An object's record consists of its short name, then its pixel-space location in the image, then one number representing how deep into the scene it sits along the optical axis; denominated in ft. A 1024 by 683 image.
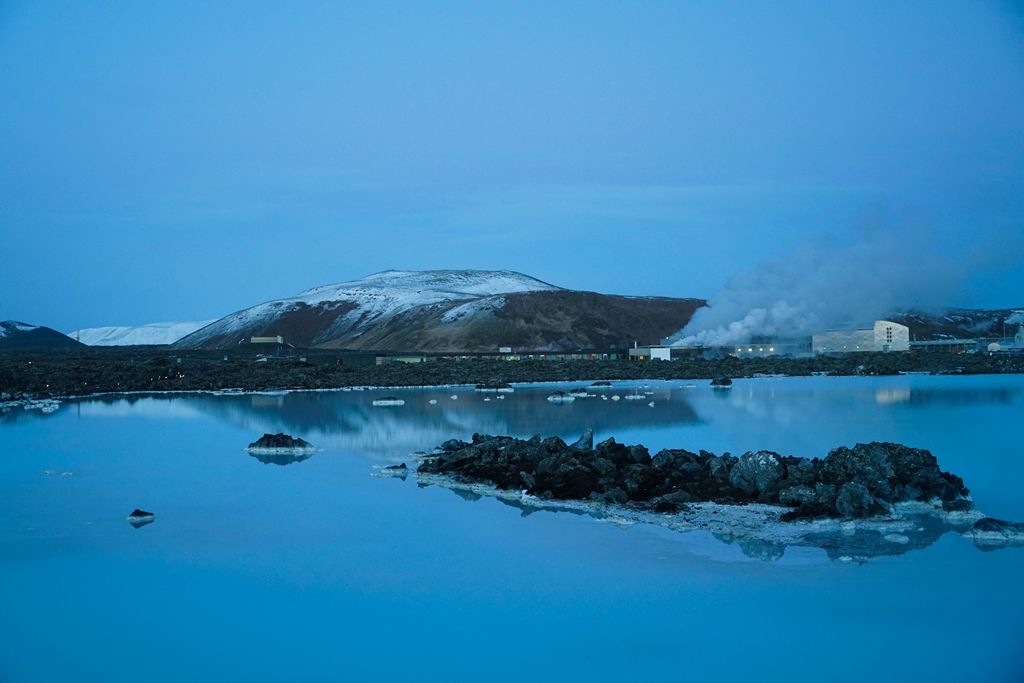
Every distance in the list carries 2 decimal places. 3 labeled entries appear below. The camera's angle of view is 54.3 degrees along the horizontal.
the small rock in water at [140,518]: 36.94
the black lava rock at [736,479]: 34.77
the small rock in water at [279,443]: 58.65
